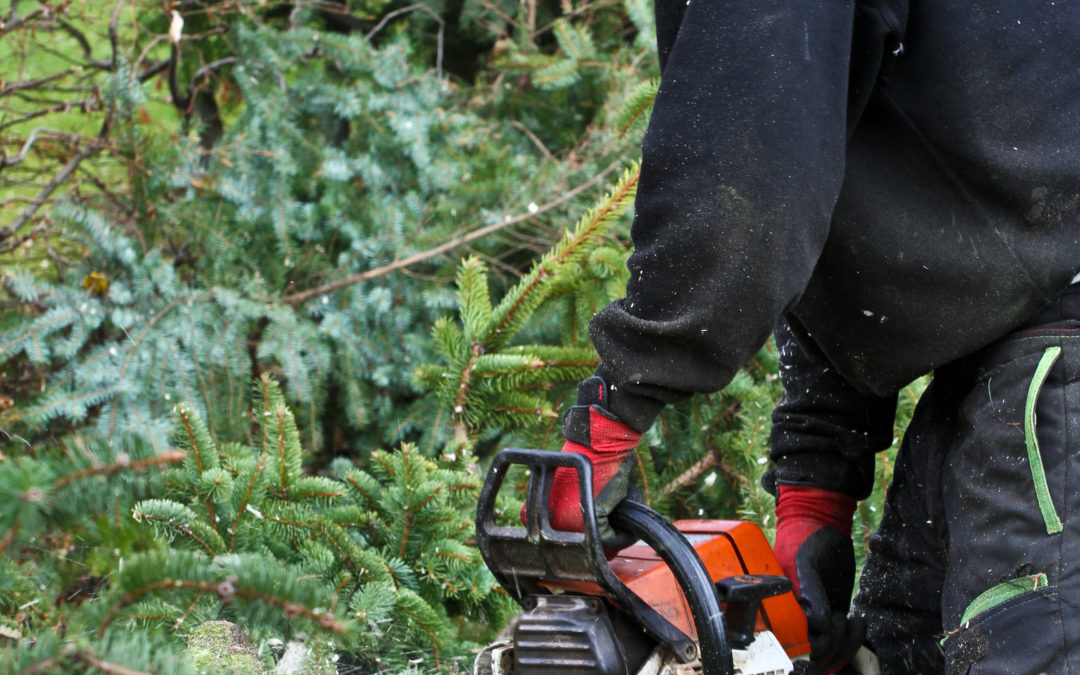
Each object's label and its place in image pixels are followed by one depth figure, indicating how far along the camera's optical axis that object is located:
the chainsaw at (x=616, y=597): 2.75
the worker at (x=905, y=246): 2.72
